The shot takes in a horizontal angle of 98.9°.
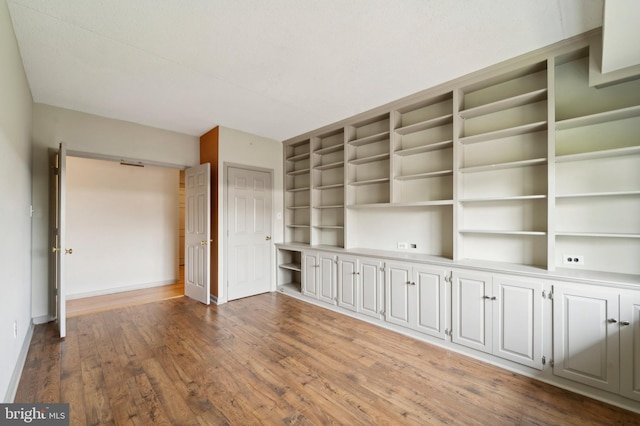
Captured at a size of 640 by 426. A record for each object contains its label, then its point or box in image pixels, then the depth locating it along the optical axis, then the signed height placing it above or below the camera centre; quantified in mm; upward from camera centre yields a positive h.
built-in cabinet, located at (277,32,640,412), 2117 -97
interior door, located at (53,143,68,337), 2945 -324
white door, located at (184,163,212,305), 4164 -338
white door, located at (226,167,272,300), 4395 -346
